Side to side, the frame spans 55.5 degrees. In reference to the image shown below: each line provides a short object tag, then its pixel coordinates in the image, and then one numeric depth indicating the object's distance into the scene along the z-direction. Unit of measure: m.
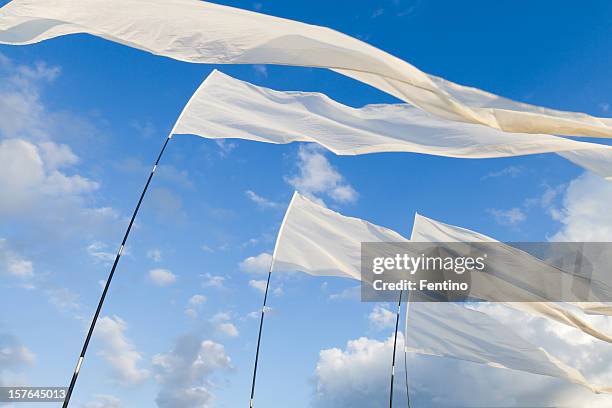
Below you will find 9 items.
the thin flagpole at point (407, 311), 15.37
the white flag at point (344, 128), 7.22
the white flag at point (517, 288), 10.34
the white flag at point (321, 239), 14.06
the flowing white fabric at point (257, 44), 5.68
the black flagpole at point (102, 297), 7.43
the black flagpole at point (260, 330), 15.40
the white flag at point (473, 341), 13.05
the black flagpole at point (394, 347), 16.09
